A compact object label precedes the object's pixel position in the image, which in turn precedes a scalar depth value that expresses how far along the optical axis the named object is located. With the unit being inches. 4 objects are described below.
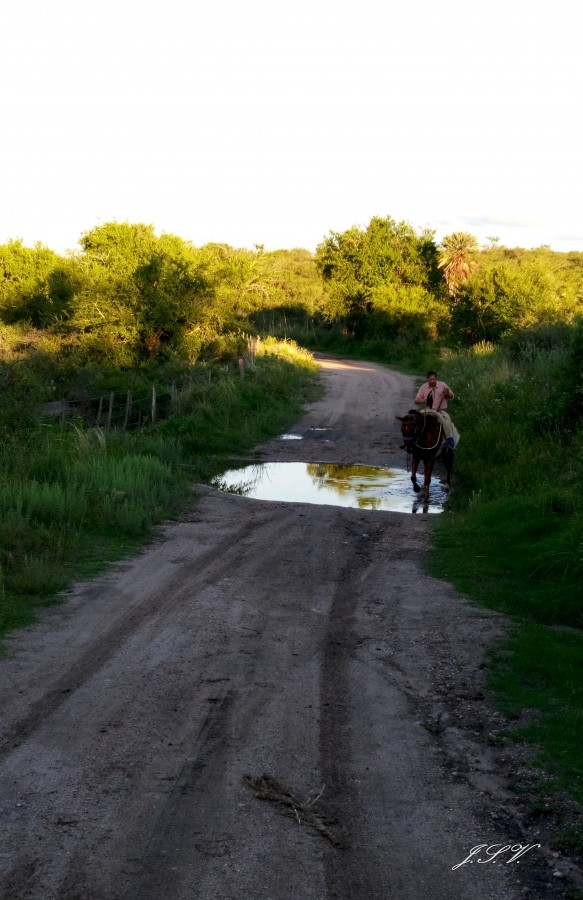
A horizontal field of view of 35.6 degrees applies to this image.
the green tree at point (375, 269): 2375.7
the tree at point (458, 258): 2331.4
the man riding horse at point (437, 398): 657.0
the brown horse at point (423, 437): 637.3
